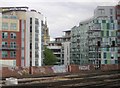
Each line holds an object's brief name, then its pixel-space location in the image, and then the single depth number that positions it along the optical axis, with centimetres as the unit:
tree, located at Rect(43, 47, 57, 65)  10668
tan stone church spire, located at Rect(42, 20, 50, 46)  14345
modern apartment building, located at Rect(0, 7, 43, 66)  7324
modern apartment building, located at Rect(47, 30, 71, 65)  12950
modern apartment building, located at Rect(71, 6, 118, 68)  10150
